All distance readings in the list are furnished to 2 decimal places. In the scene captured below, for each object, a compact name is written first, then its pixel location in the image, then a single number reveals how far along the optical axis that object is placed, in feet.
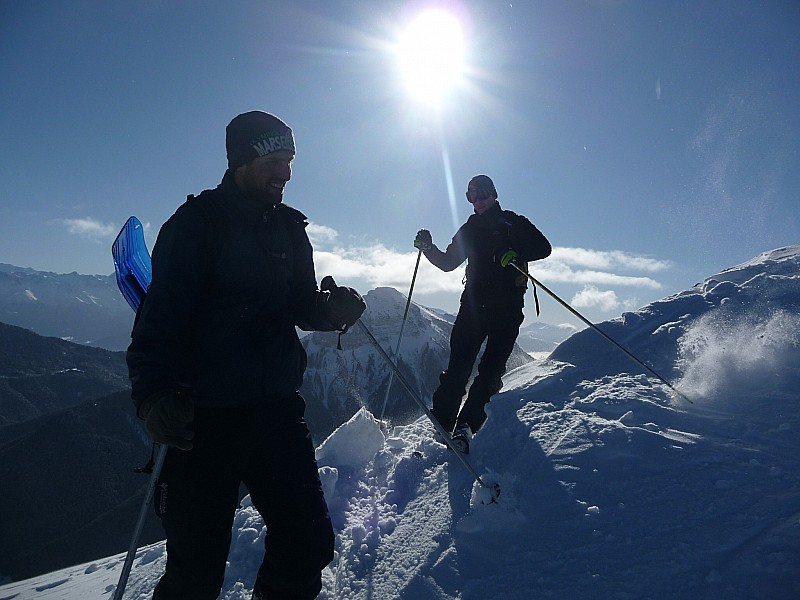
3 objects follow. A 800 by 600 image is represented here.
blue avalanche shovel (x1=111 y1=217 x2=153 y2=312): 10.84
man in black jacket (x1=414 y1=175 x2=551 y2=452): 20.39
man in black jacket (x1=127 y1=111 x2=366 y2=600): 8.14
